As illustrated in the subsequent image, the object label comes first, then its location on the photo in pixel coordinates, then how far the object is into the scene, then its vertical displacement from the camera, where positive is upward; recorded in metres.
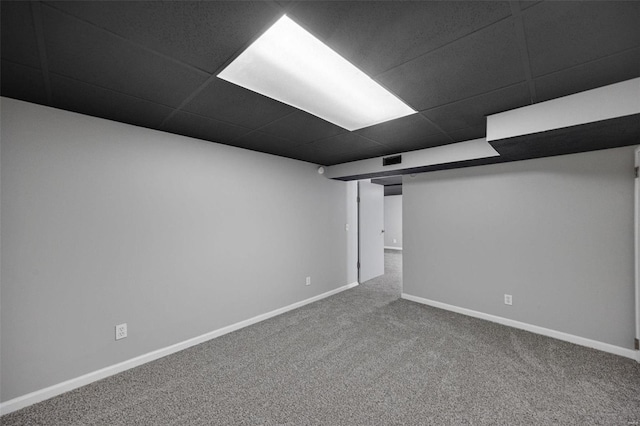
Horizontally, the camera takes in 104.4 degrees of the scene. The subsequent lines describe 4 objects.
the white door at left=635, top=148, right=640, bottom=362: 2.33 -0.41
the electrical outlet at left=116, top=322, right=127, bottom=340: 2.25 -1.06
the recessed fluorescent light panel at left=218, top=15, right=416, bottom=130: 1.39 +0.94
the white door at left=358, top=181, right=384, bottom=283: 5.19 -0.42
